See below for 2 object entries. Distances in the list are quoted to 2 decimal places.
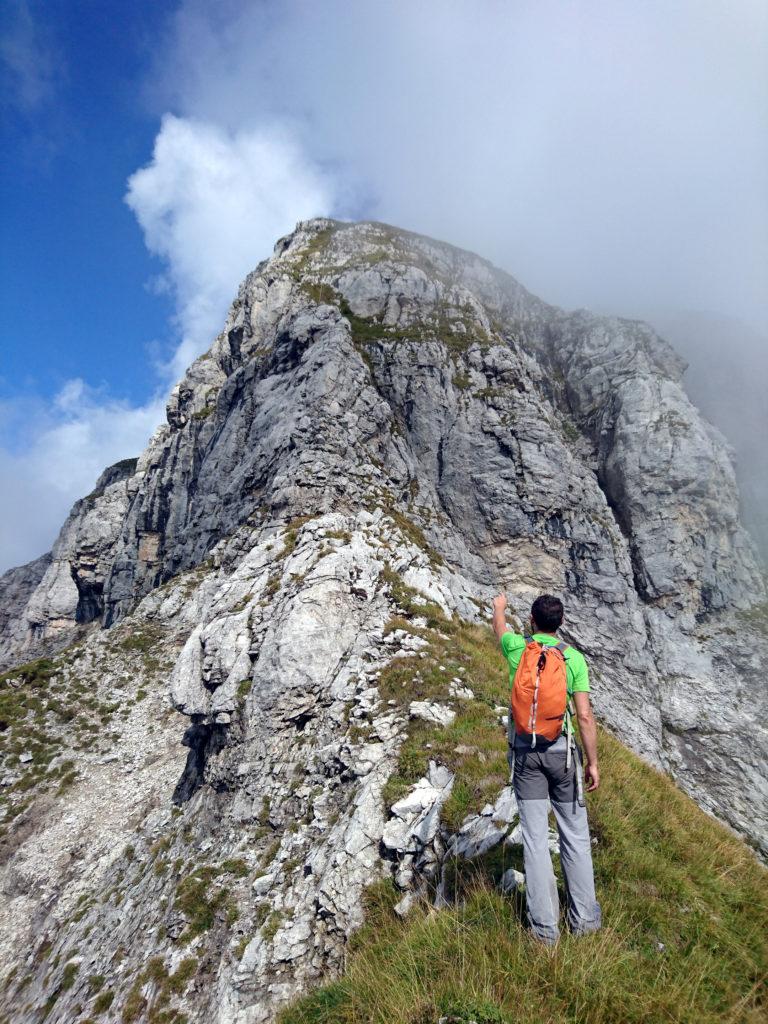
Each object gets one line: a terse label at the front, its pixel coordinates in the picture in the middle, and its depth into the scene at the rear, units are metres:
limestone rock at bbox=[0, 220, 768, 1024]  9.86
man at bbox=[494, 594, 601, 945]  4.61
